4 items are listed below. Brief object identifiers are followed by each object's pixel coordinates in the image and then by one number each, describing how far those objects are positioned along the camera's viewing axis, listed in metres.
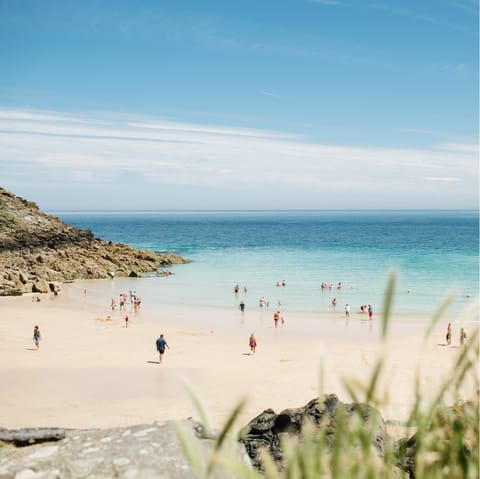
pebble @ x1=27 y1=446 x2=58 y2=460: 5.89
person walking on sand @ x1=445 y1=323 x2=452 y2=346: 25.96
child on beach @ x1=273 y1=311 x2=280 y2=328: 30.78
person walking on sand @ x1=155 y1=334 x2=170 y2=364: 21.34
